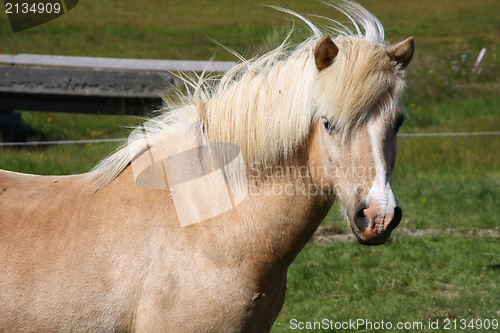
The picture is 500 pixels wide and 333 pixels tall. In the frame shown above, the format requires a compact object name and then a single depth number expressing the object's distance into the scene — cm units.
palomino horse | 556
